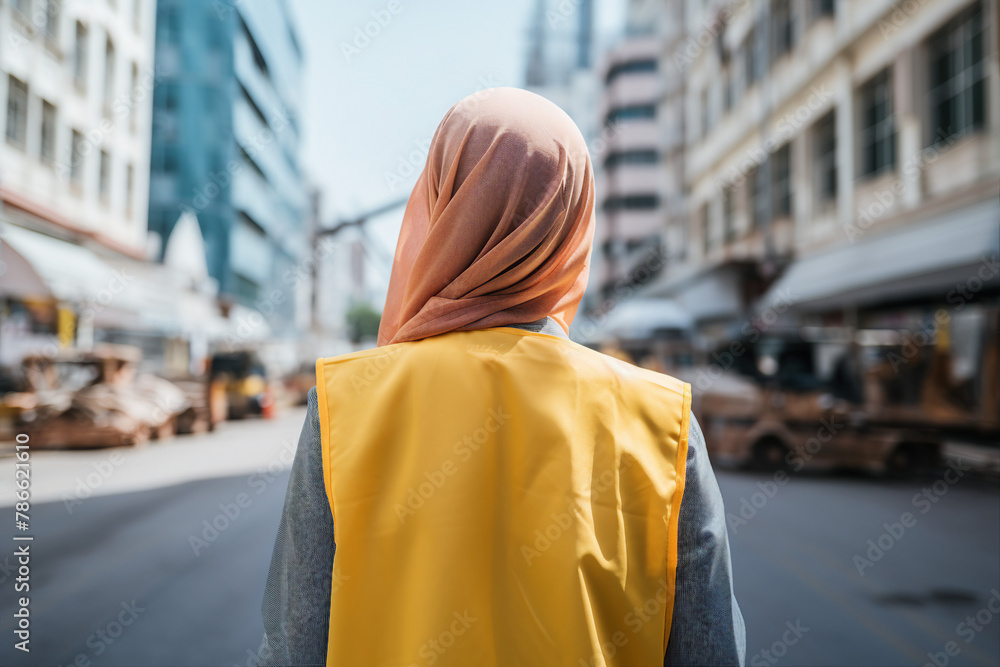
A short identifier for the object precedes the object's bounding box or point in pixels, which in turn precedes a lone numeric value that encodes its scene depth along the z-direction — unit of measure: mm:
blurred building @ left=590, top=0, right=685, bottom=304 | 43531
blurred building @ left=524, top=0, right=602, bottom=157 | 72500
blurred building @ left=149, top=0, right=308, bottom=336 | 28828
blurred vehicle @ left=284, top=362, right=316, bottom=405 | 25175
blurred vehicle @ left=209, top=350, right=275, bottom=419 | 18391
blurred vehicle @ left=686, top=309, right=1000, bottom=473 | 8812
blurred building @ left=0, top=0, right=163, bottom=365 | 11328
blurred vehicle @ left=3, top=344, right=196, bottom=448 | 10422
